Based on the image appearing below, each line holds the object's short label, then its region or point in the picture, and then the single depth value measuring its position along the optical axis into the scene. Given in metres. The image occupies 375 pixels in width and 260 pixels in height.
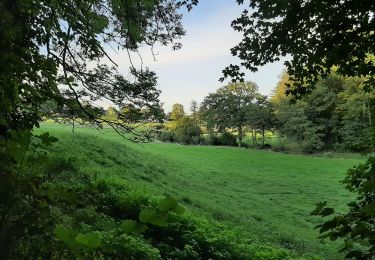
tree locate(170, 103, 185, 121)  75.69
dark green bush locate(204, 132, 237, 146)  68.69
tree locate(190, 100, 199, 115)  86.20
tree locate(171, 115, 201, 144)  70.62
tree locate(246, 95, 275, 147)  71.75
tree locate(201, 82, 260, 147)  73.88
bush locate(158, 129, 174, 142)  69.12
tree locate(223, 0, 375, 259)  3.41
